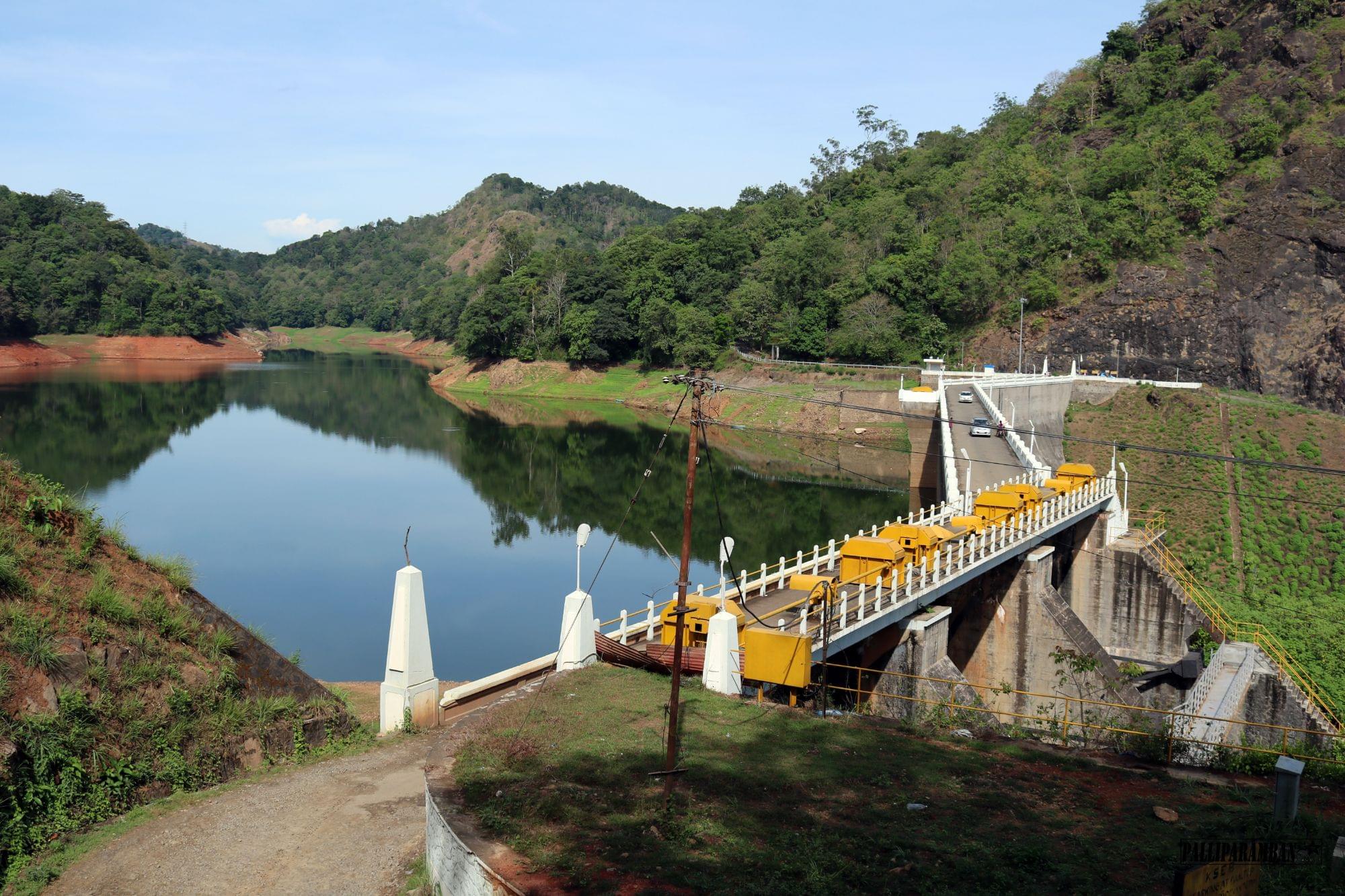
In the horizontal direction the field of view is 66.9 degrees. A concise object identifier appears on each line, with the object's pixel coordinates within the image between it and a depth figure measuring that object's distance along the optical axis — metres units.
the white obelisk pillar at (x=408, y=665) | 17.23
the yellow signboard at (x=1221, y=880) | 8.41
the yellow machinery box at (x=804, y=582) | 23.83
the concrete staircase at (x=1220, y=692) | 22.88
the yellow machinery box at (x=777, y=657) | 18.67
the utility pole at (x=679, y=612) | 12.98
